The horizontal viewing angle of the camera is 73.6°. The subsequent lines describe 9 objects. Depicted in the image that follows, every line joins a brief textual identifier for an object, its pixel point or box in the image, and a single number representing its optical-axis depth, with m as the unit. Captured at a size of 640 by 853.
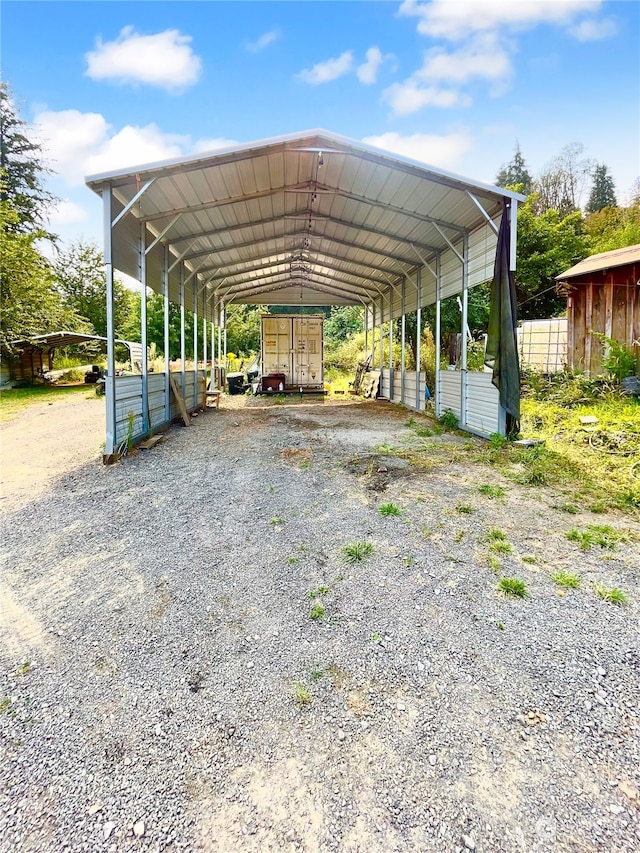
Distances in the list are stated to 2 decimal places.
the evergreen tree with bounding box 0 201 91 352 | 13.30
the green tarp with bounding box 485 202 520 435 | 6.05
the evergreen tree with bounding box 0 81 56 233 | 20.36
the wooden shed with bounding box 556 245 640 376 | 9.33
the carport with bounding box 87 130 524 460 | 5.86
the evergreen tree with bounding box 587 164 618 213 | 31.95
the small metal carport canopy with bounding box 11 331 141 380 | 15.66
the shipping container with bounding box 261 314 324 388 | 14.69
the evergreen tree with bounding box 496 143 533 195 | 36.84
